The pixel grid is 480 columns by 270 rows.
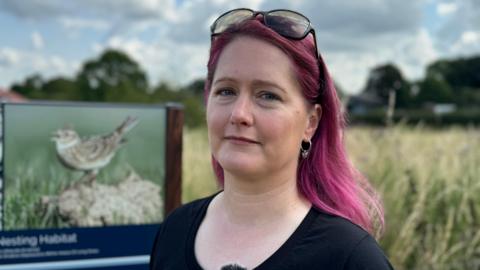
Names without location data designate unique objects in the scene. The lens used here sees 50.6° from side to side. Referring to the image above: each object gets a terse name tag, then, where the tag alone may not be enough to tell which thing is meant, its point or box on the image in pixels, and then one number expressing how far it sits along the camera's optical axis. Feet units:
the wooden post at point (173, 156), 10.50
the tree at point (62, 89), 103.21
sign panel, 9.27
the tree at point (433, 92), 161.99
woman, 4.76
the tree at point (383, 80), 149.89
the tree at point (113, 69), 149.21
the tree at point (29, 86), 152.15
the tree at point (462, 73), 207.72
